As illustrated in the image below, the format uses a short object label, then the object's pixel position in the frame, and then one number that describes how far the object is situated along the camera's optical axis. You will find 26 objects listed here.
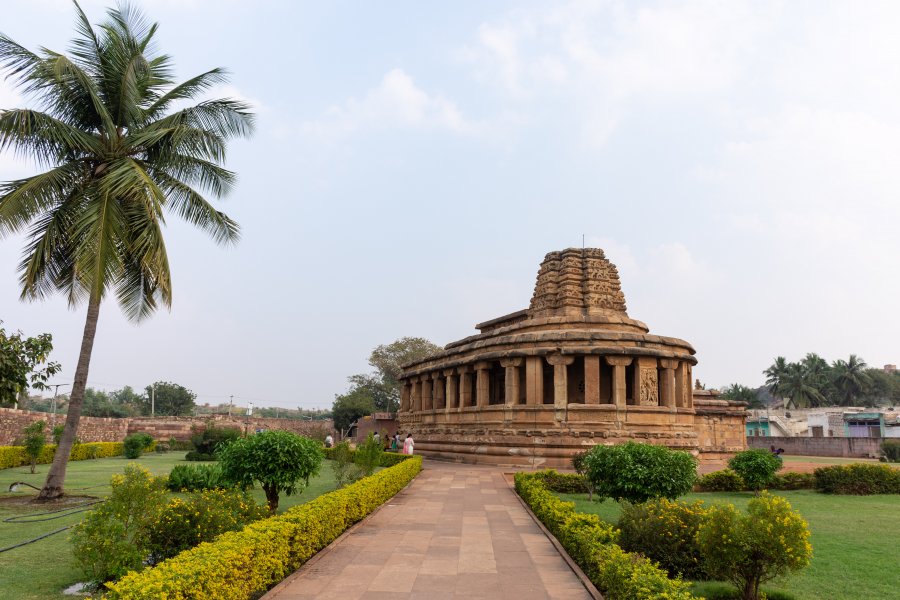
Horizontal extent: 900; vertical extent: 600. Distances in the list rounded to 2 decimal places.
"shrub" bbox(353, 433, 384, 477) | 15.34
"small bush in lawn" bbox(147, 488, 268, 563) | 7.25
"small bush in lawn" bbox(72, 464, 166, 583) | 6.47
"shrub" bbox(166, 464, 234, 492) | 14.67
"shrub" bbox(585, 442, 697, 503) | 10.61
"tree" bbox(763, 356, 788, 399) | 72.02
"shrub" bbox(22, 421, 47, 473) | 21.56
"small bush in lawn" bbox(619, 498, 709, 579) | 7.82
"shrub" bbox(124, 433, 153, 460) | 29.06
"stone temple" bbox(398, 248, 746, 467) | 21.58
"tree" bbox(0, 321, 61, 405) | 13.19
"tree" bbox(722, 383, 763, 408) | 78.31
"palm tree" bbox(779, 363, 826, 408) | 68.88
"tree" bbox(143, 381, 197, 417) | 66.75
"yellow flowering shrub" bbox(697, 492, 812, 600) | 6.10
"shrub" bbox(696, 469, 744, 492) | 16.41
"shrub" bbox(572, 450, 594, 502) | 14.43
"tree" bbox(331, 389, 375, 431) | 54.81
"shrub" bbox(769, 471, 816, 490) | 17.16
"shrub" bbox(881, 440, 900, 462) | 32.19
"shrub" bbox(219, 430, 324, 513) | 10.30
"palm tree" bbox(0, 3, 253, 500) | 13.11
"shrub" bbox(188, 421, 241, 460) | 27.37
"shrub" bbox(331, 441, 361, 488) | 14.71
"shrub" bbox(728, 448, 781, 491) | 15.29
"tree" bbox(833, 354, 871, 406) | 69.94
